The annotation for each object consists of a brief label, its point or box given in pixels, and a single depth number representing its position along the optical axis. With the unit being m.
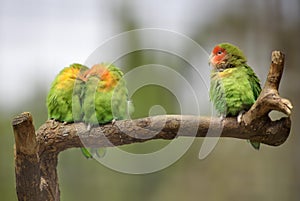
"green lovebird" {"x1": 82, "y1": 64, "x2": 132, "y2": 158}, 4.12
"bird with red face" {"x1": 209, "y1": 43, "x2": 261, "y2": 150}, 4.10
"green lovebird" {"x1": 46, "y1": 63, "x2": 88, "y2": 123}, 4.13
